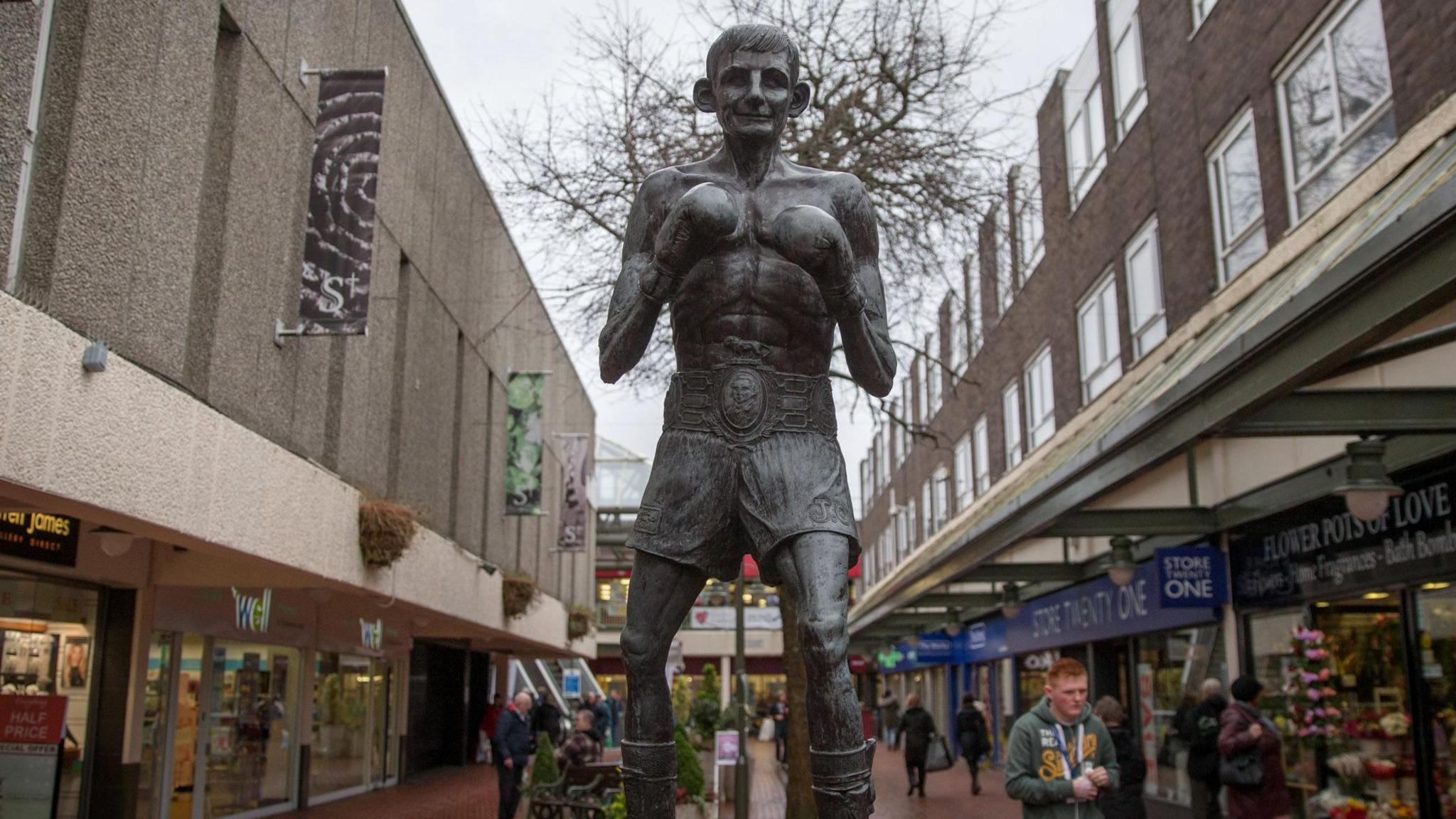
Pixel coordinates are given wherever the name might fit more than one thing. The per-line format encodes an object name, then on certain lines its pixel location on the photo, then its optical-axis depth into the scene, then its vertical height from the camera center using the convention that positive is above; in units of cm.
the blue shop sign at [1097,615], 1528 +72
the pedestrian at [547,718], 2186 -92
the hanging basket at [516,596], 2356 +127
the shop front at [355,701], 1911 -62
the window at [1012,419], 2662 +518
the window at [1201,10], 1547 +794
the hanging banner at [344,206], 1247 +444
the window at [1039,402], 2384 +504
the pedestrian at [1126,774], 902 -77
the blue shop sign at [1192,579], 1367 +94
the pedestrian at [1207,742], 929 -55
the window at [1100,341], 1934 +511
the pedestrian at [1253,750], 845 -55
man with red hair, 541 -38
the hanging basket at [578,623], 3491 +113
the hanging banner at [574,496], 3055 +407
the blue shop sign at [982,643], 2669 +51
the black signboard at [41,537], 952 +97
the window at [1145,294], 1709 +509
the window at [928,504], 3869 +496
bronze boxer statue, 345 +82
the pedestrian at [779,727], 3203 -179
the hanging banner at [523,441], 2473 +433
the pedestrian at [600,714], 2289 -104
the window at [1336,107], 1120 +518
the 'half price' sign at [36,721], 970 -44
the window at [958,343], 3055 +816
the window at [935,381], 3731 +908
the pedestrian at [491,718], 2270 -97
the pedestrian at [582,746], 1641 -108
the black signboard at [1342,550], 986 +103
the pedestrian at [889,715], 3545 -156
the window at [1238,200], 1388 +521
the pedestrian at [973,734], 2123 -113
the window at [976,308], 3020 +852
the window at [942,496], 3553 +482
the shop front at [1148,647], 1468 +27
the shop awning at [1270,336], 570 +176
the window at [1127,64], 1823 +878
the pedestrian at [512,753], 1470 -103
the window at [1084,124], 2058 +906
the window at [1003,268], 1694 +688
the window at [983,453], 2950 +501
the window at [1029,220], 1705 +740
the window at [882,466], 5434 +862
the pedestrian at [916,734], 2070 -110
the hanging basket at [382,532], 1298 +133
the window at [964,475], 3234 +489
